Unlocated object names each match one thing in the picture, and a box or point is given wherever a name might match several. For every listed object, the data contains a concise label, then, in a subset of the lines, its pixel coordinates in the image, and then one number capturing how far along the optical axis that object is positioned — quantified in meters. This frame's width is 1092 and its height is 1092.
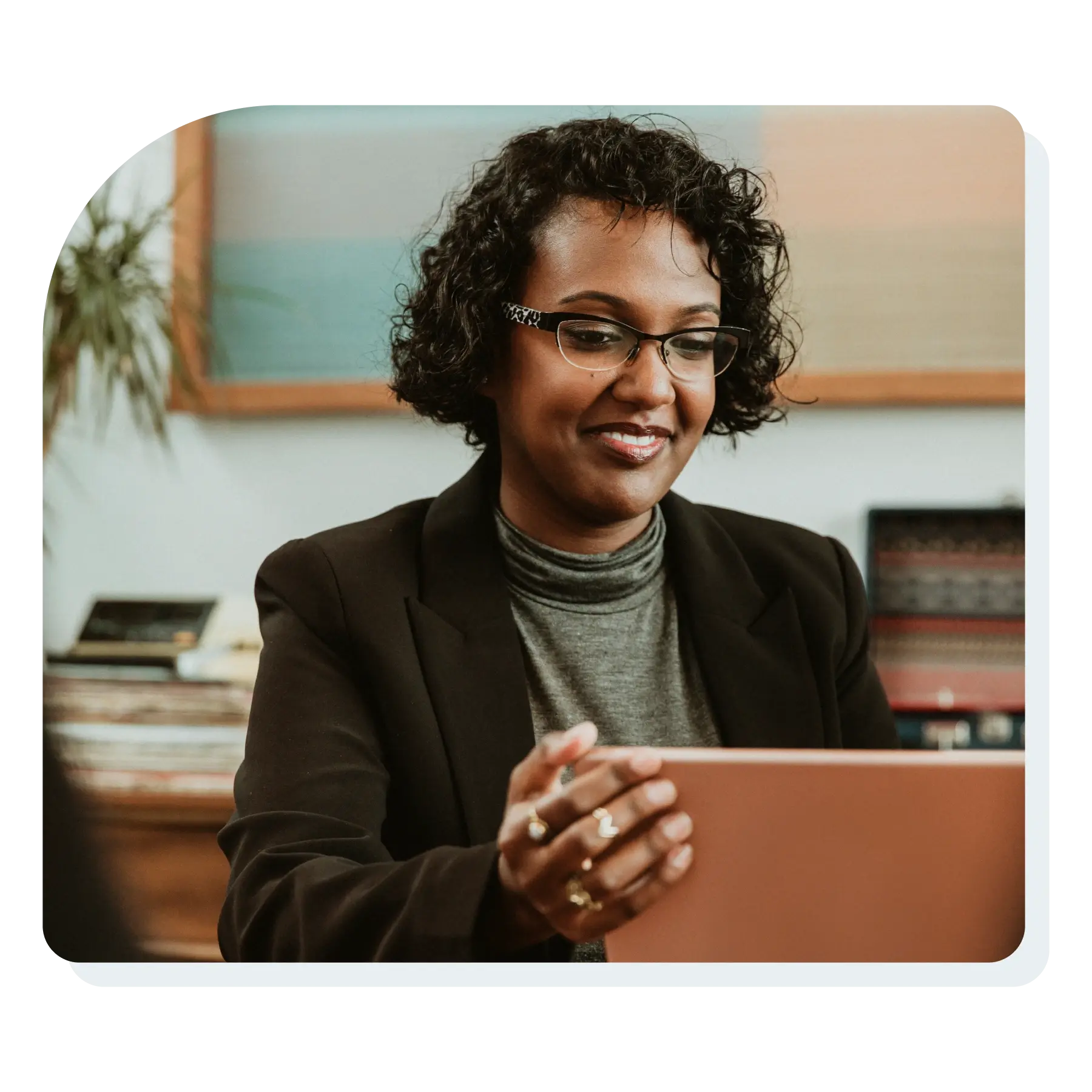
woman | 1.14
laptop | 1.07
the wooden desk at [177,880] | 1.25
